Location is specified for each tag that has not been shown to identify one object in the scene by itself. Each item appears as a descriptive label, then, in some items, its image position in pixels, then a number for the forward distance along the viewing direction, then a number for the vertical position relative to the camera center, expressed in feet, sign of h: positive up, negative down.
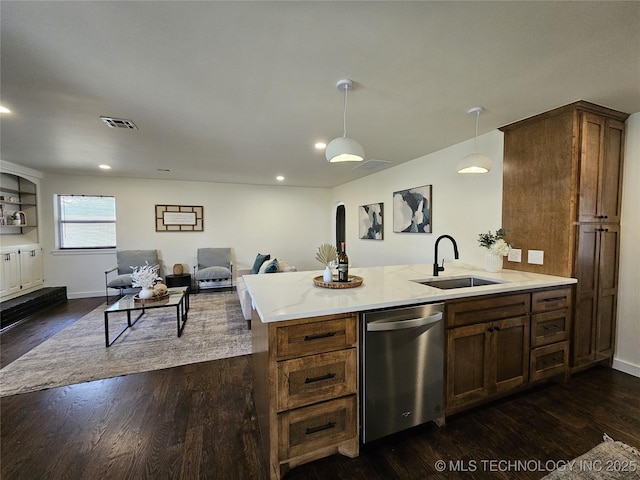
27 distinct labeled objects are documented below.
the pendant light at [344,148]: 6.27 +1.96
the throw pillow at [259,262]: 15.88 -1.94
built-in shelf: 14.55 +1.42
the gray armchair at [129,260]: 17.54 -2.06
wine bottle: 6.69 -0.95
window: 17.52 +0.52
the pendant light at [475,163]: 7.64 +1.98
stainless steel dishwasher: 5.08 -2.74
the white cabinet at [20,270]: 13.60 -2.32
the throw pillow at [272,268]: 12.96 -1.83
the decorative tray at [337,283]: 6.39 -1.28
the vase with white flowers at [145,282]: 11.35 -2.27
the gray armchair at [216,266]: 18.22 -2.63
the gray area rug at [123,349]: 8.21 -4.46
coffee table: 10.45 -3.09
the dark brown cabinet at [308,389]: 4.55 -2.82
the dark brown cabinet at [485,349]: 5.97 -2.76
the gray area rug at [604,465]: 4.70 -4.26
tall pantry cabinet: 7.61 +0.78
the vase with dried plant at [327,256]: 6.68 -0.64
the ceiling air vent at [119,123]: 8.43 +3.48
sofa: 12.08 -2.15
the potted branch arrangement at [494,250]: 8.23 -0.55
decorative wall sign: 19.16 +0.84
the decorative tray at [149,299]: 11.10 -2.94
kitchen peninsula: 4.62 -2.36
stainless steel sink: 7.73 -1.51
